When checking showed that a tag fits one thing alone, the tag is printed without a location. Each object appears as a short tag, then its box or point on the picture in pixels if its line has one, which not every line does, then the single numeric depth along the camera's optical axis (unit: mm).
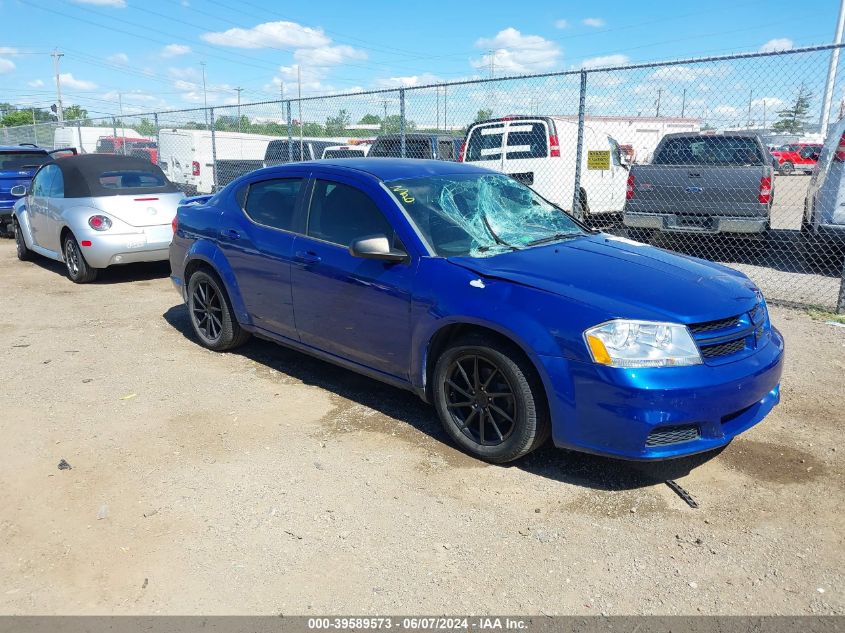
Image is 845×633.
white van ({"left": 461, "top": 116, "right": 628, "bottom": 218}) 10602
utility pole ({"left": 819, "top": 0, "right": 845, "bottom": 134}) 7131
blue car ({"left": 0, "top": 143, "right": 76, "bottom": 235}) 12695
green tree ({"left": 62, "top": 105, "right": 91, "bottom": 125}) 57012
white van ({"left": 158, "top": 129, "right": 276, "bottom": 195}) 17266
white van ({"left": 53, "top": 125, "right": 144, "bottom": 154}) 27500
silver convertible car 8078
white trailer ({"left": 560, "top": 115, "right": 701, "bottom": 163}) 23144
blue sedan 3242
